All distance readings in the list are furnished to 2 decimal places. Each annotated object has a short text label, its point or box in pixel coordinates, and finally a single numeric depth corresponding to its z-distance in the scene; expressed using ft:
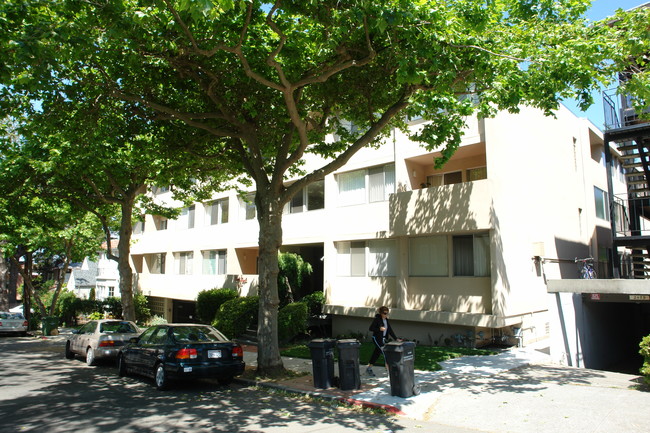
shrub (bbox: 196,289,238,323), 77.00
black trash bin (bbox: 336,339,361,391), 32.40
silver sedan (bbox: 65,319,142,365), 48.91
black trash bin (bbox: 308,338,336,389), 33.50
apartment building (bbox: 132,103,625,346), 49.19
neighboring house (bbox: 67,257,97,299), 177.06
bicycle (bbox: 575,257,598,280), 58.85
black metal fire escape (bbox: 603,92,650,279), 54.39
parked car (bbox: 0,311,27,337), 92.58
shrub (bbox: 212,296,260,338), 63.41
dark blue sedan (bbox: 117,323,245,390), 34.83
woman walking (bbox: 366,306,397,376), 35.55
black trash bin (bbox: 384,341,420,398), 29.73
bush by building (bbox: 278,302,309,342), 57.16
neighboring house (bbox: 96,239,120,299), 139.13
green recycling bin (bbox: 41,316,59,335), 91.38
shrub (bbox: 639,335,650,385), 30.73
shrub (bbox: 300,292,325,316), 63.41
